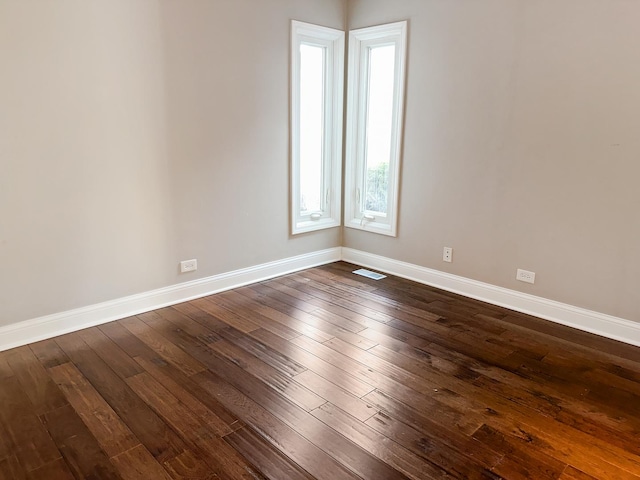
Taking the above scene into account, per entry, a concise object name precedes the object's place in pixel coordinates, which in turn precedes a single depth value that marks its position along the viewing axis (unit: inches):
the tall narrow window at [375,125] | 162.1
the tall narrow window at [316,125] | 162.9
